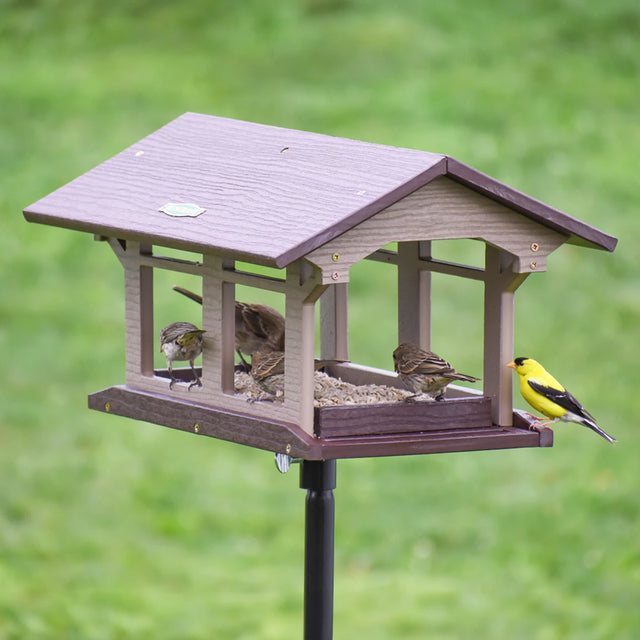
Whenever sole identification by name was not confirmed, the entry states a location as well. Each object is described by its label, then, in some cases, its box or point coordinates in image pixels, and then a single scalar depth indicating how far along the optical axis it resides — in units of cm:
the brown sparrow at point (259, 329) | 929
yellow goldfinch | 849
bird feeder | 790
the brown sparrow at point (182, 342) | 869
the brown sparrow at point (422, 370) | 841
